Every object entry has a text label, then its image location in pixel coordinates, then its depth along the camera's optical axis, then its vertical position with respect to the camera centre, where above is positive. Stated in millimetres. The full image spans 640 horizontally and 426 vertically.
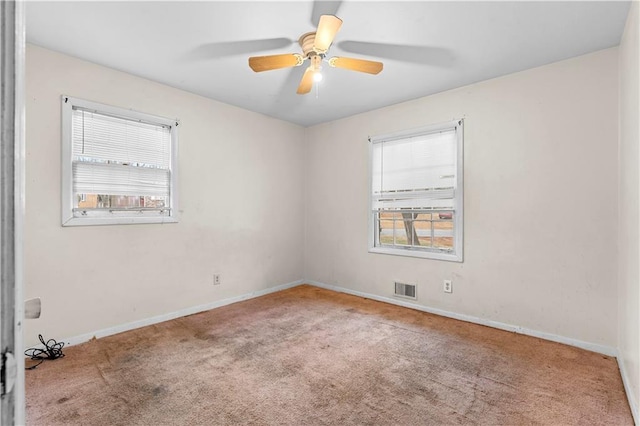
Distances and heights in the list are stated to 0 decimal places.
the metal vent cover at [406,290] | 3775 -930
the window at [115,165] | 2777 +445
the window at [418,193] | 3500 +243
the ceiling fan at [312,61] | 2248 +1115
